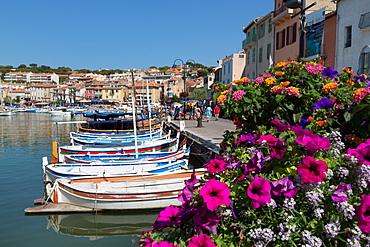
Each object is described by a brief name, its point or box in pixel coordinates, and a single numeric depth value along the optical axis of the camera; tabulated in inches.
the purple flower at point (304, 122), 153.5
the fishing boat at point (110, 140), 890.7
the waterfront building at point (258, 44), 1379.2
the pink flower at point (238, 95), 168.9
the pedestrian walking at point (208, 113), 1530.5
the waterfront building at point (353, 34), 788.6
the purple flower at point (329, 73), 179.5
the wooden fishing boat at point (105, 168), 525.5
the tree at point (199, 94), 2715.1
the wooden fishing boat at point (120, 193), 437.7
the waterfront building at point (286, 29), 1069.1
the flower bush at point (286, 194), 94.6
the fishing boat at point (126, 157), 629.9
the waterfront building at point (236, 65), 1936.5
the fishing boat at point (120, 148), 744.1
